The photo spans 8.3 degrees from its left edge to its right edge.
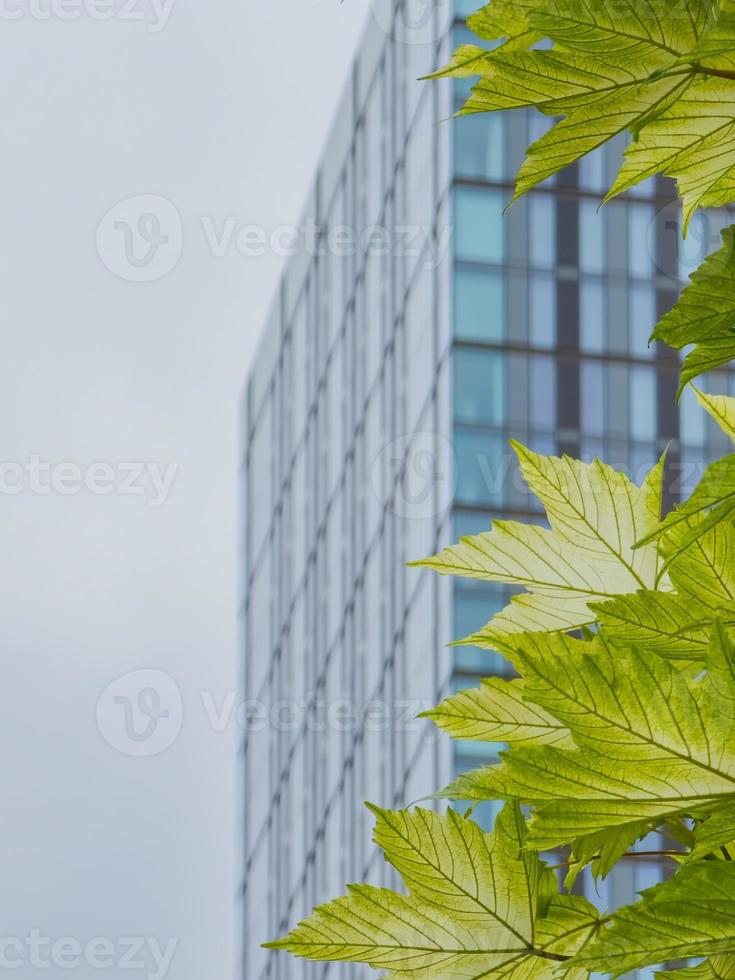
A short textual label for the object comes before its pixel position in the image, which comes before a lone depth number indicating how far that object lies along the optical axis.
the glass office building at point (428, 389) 180.74
